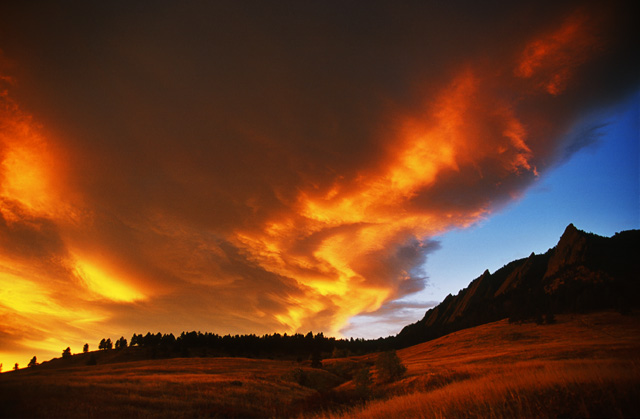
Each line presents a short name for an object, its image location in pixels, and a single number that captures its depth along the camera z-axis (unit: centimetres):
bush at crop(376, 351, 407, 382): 4103
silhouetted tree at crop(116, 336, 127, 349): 12966
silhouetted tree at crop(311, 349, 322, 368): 7164
